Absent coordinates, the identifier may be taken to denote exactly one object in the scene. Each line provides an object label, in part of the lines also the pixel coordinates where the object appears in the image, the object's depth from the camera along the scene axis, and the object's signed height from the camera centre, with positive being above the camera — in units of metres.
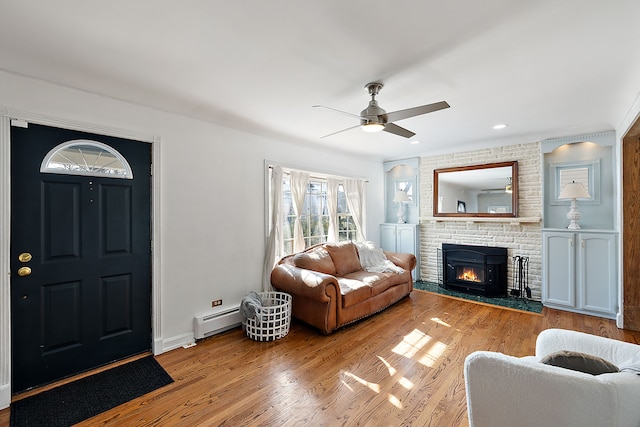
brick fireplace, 4.22 -0.19
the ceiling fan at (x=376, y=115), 2.25 +0.81
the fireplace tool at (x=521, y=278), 4.28 -1.00
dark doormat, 1.89 -1.37
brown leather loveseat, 3.11 -0.89
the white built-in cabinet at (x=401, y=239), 5.27 -0.50
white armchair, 1.02 -0.73
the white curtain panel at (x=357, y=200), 5.06 +0.25
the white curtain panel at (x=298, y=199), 4.14 +0.22
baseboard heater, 2.99 -1.21
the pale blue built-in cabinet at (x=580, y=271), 3.51 -0.77
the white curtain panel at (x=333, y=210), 4.77 +0.06
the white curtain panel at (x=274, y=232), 3.68 -0.25
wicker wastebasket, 2.98 -1.20
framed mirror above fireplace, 4.41 +0.38
